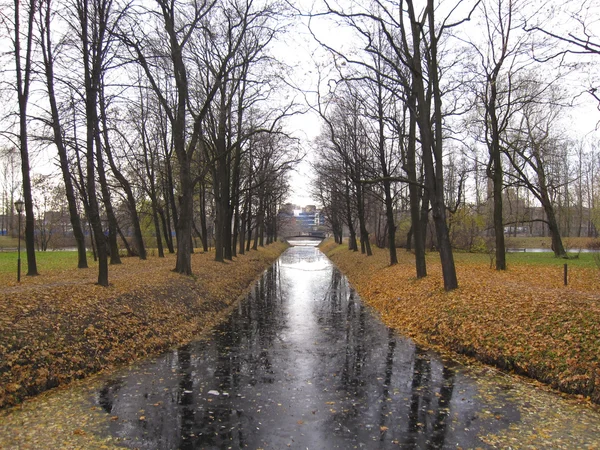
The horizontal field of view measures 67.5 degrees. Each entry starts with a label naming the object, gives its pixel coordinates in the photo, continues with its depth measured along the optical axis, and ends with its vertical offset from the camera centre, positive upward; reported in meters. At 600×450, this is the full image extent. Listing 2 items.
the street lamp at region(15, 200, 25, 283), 20.13 +1.53
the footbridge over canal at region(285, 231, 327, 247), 113.75 -0.84
